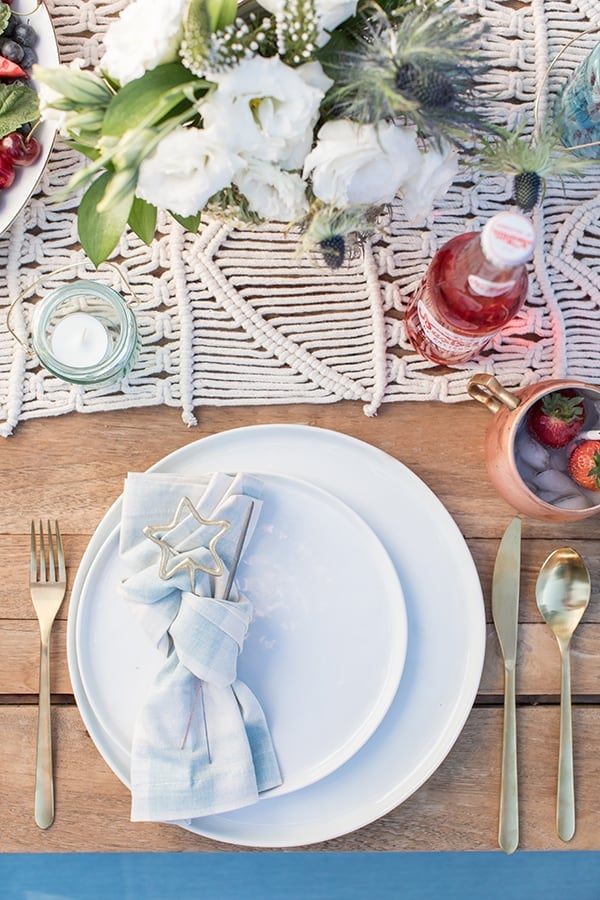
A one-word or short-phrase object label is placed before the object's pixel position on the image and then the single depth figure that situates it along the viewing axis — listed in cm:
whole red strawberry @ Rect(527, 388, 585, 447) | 67
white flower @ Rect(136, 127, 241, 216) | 46
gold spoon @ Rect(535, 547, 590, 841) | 71
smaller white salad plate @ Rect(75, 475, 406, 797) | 69
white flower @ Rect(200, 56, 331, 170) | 45
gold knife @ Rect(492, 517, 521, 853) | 70
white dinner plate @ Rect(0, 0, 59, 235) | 71
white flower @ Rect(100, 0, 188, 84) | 45
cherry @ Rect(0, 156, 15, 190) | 70
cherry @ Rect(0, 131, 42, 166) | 69
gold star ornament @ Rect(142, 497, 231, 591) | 64
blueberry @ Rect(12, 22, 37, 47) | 70
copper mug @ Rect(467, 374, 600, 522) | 65
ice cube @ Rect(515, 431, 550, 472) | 69
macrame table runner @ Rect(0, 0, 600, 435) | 74
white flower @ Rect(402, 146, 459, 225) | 51
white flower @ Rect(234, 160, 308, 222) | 49
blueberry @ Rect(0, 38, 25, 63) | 69
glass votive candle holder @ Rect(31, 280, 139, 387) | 69
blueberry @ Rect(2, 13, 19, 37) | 71
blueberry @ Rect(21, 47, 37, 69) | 70
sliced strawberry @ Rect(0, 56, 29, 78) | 69
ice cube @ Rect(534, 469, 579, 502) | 68
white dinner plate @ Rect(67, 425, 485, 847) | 68
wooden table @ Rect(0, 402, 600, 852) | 71
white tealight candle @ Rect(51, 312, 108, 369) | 71
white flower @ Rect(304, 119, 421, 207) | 47
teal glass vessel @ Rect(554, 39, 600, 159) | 69
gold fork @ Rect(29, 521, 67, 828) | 70
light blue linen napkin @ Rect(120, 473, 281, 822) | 65
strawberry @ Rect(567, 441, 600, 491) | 65
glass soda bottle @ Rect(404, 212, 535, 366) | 50
